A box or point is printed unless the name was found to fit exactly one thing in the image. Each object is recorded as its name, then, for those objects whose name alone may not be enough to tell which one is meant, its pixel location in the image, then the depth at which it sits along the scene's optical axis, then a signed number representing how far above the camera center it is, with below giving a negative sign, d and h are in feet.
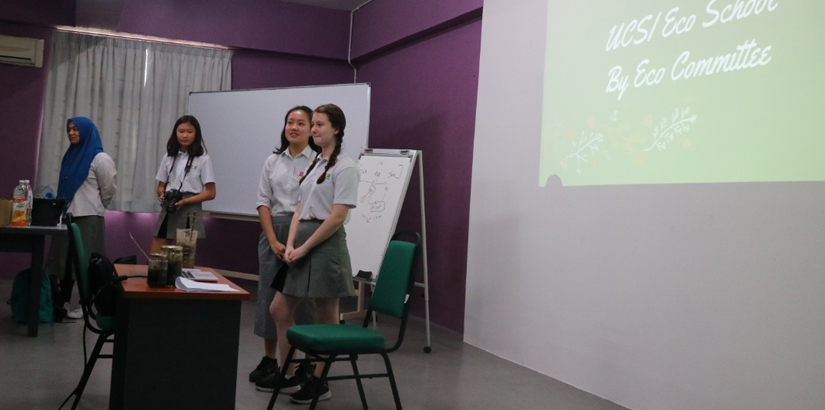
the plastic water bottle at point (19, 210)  14.92 -0.36
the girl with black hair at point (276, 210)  11.69 -0.01
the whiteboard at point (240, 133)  22.39 +2.28
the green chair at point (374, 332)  9.32 -1.53
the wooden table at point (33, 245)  14.73 -1.06
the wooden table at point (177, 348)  8.09 -1.62
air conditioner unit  22.11 +4.24
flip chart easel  17.33 +0.22
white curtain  23.11 +3.24
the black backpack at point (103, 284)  9.17 -1.08
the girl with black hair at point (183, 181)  15.42 +0.47
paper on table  8.42 -0.94
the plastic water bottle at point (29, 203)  15.29 -0.21
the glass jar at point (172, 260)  8.52 -0.66
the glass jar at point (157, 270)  8.41 -0.78
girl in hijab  16.47 +0.29
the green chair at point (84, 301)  9.34 -1.30
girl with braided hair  10.65 -0.31
